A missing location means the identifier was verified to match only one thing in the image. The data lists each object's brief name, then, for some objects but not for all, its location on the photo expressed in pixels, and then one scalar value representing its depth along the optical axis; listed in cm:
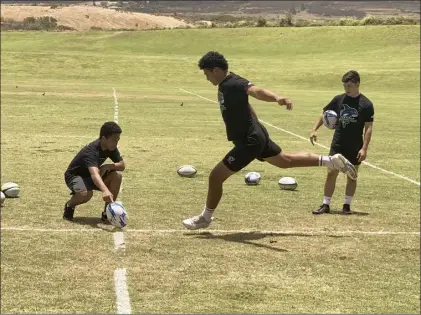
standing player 1171
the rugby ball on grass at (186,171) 1714
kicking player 882
